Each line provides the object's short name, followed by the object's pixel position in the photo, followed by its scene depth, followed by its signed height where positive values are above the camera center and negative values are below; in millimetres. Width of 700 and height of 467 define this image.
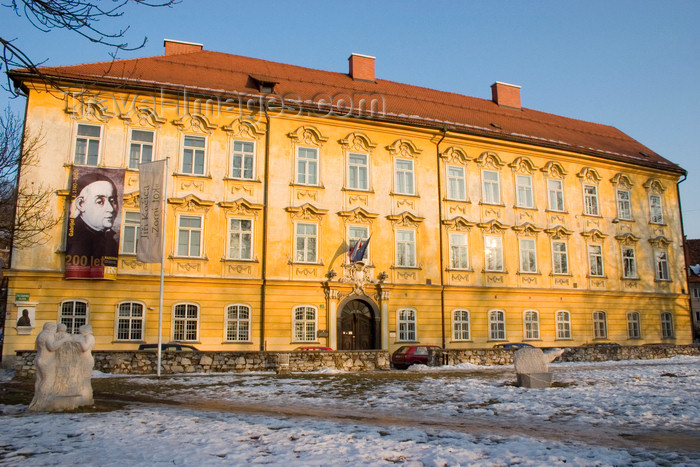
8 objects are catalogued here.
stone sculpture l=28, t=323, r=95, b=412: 9555 -625
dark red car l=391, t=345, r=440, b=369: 22625 -1047
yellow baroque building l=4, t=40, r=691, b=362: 22844 +5026
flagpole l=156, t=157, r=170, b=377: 18555 +3225
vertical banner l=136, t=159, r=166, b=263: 19023 +3871
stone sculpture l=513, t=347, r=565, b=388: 13469 -905
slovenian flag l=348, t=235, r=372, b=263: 25094 +3300
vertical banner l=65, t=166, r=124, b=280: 21984 +3989
